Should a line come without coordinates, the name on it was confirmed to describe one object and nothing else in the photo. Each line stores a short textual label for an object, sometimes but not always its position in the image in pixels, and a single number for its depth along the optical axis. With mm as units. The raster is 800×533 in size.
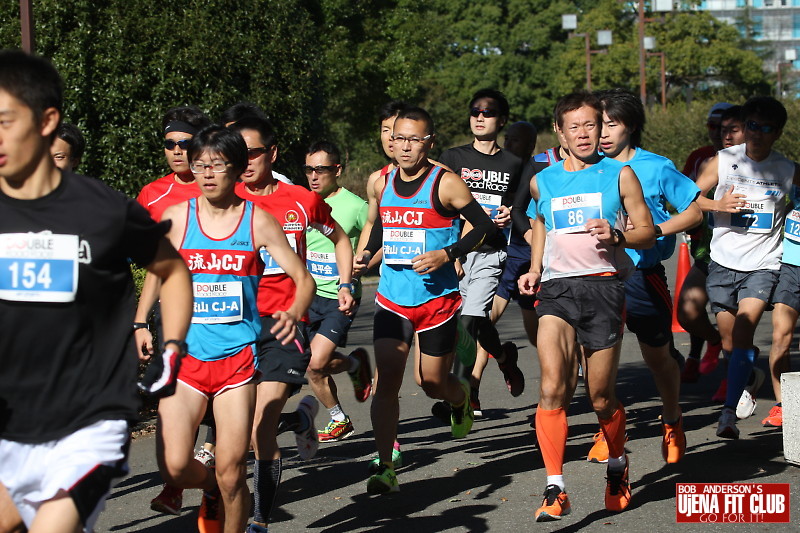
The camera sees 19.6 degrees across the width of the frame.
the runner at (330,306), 15725
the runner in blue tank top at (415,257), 13262
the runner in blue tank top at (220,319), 9807
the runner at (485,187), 17275
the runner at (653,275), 13877
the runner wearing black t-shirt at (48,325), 6819
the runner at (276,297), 10963
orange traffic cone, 26742
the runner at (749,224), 15397
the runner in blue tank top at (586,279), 11641
